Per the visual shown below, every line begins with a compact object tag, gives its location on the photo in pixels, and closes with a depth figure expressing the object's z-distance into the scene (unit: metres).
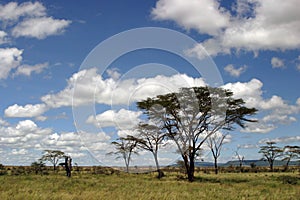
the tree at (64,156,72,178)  35.53
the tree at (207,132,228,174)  51.68
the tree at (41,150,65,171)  65.38
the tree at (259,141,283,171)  70.72
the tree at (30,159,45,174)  61.86
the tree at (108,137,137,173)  53.69
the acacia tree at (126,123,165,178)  38.53
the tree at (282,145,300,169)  54.62
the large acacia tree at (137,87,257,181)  32.28
